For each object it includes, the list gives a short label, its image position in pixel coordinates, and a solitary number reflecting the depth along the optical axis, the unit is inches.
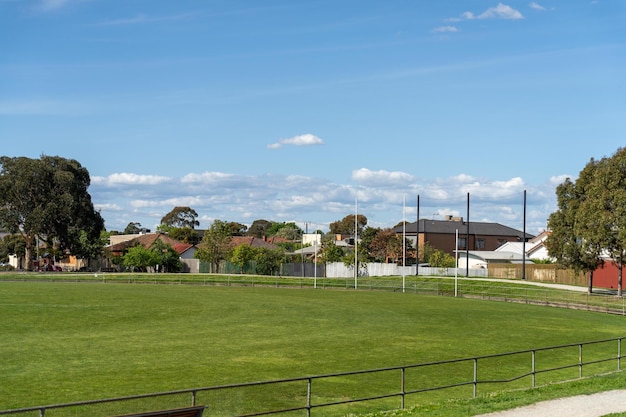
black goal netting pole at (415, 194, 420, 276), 4803.2
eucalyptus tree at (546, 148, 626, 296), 2938.0
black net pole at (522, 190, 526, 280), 4252.7
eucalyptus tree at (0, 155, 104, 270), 5329.7
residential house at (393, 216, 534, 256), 6422.2
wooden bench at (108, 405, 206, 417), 583.8
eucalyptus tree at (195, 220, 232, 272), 5620.1
